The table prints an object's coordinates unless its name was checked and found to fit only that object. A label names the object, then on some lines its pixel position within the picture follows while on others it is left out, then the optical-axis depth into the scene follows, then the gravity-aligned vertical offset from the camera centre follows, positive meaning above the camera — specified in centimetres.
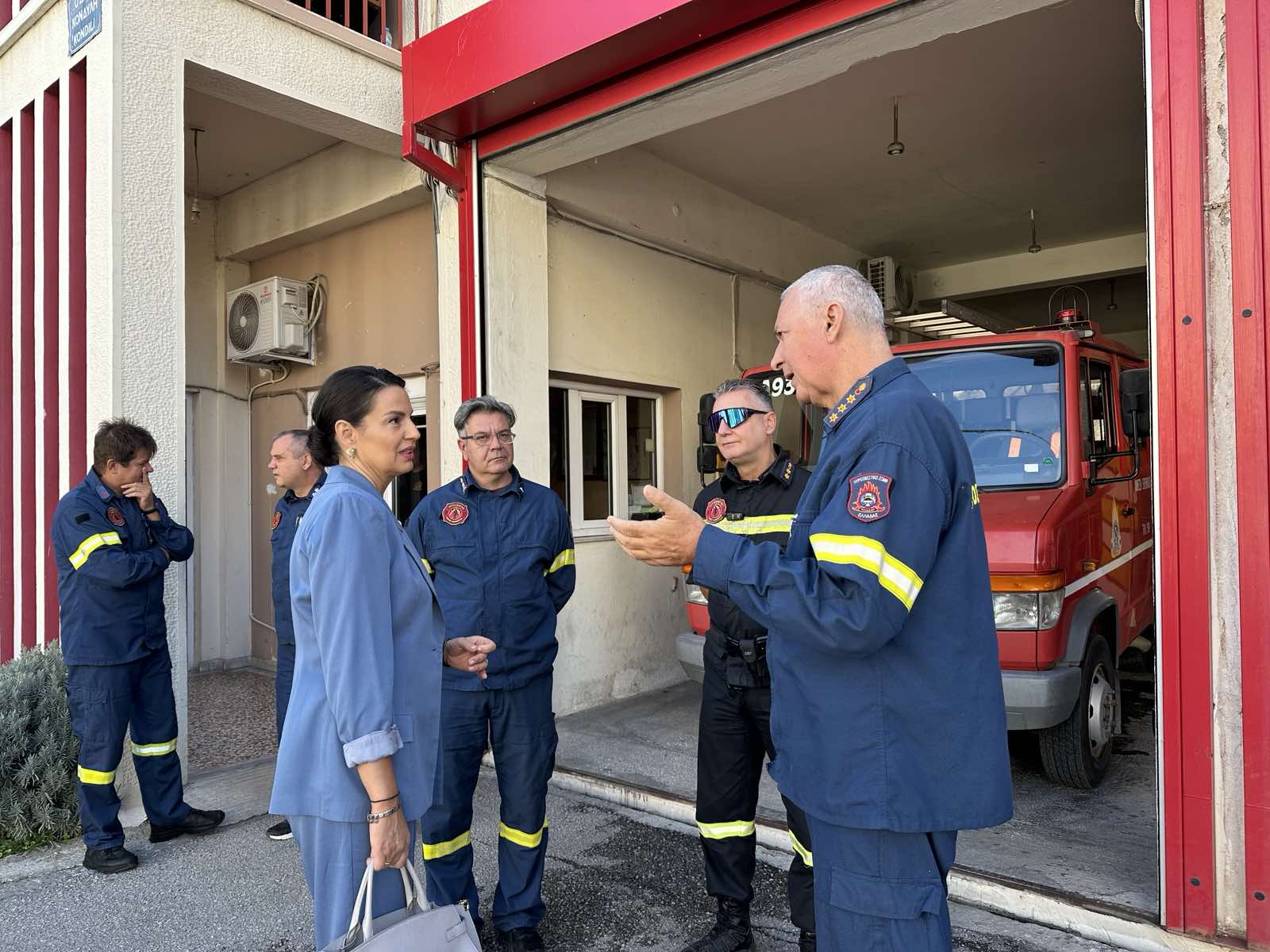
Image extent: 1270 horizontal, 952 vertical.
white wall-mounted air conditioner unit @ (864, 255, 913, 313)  959 +218
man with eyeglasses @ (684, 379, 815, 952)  301 -81
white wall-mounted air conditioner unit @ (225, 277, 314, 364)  743 +143
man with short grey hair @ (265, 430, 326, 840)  430 -16
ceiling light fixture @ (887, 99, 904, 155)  679 +265
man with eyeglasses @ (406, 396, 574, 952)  311 -59
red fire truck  406 -20
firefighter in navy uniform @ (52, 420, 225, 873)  388 -67
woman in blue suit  200 -52
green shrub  407 -127
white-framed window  674 +25
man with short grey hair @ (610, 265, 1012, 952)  175 -36
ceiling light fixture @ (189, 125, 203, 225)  806 +259
